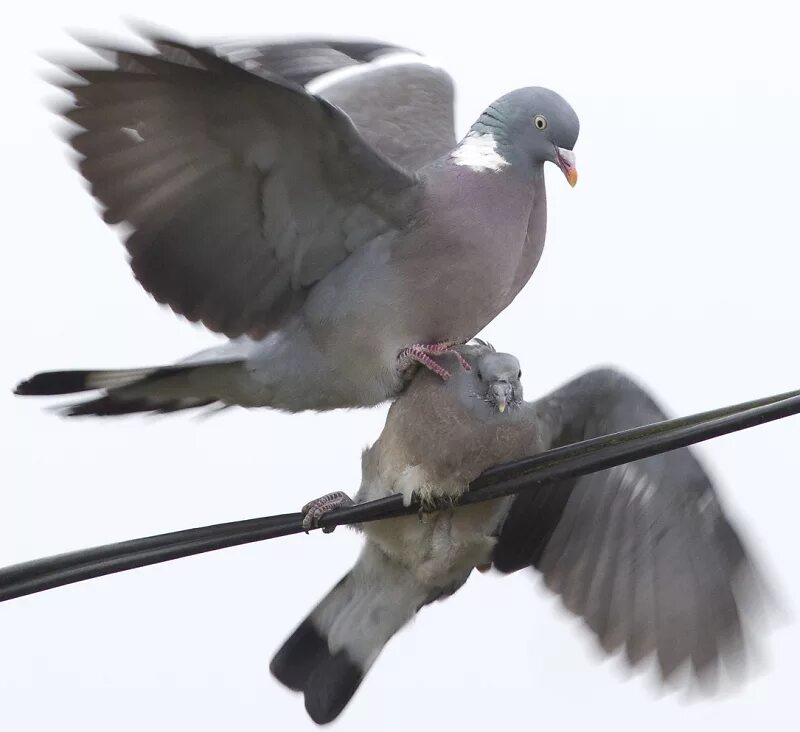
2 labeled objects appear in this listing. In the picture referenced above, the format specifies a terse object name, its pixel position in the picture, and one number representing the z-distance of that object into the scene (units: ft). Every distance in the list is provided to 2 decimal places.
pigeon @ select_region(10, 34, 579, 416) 25.91
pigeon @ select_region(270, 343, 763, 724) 26.86
